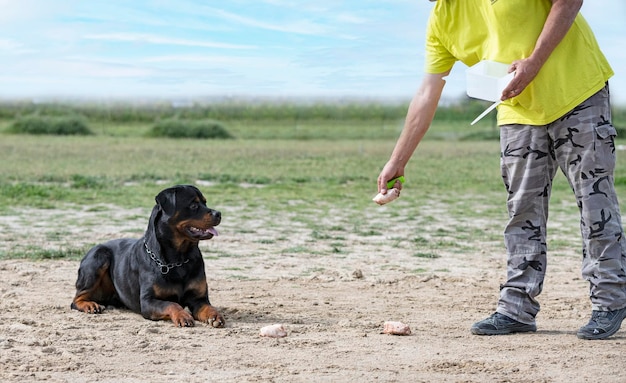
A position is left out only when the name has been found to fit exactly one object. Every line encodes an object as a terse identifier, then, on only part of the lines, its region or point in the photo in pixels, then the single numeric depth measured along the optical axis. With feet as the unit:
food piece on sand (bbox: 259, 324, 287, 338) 18.43
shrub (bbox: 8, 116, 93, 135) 115.75
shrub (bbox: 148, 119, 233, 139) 114.11
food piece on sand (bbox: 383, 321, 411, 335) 18.61
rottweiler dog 20.54
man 17.43
